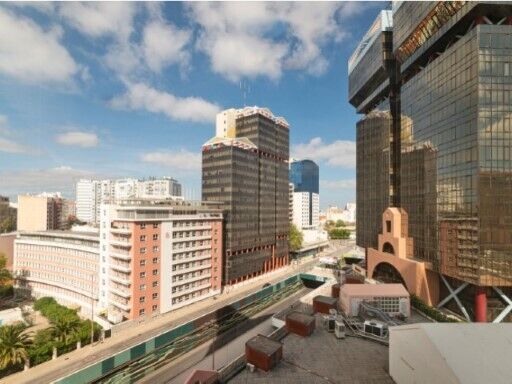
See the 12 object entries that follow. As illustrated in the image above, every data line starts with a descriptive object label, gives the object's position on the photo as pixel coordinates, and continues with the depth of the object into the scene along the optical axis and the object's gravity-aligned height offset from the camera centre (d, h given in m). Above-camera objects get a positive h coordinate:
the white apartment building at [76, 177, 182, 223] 63.92 +0.19
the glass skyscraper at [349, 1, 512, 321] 43.16 +8.81
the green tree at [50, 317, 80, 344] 47.09 -20.19
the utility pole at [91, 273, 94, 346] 62.94 -18.24
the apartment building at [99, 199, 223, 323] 58.03 -11.61
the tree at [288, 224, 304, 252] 130.75 -16.72
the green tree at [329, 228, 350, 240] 182.75 -19.76
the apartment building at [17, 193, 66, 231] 134.25 -5.17
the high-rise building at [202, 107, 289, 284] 82.44 +4.49
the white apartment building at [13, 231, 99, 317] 68.38 -16.03
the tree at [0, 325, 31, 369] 40.12 -19.79
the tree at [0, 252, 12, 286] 74.81 -17.85
